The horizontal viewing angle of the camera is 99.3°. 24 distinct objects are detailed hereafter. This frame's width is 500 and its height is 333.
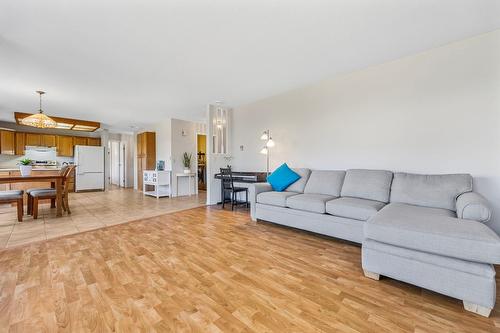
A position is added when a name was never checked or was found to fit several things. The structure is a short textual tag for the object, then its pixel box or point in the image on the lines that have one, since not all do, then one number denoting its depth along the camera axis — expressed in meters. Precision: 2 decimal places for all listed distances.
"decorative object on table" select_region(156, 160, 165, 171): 6.66
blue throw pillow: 3.65
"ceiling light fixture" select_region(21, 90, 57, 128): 4.06
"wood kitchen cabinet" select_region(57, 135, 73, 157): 7.09
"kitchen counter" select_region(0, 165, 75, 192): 5.27
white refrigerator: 7.06
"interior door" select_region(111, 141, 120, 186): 9.38
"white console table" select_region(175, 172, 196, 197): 6.41
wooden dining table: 3.51
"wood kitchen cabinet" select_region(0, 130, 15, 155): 6.00
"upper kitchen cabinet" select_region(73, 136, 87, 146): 7.43
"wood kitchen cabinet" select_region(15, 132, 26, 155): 6.35
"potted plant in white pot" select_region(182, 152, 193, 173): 6.64
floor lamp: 4.21
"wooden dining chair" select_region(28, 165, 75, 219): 3.81
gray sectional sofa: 1.45
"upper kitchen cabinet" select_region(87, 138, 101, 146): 7.78
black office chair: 4.44
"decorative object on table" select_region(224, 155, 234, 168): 5.45
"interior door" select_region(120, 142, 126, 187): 8.98
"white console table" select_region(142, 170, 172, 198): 6.23
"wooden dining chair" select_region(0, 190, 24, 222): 3.56
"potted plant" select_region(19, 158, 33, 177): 3.78
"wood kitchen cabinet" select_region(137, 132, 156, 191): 7.14
